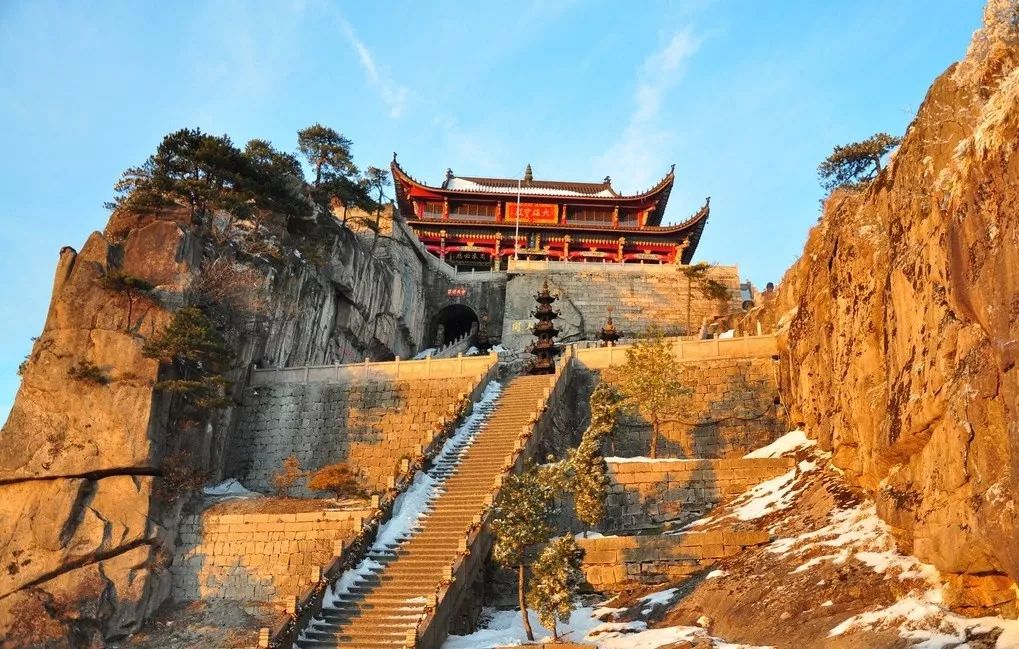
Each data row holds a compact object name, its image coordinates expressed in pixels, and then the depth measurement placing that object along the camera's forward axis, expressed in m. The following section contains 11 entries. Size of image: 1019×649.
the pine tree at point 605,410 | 19.31
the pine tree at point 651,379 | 24.55
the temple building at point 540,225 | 57.78
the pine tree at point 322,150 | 37.88
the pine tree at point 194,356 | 24.42
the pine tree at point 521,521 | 15.09
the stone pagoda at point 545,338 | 33.28
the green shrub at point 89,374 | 24.38
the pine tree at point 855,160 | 36.72
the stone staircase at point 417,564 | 15.70
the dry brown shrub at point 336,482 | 25.45
